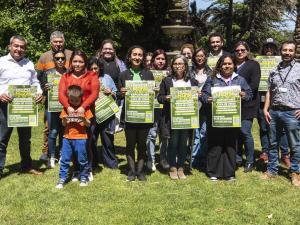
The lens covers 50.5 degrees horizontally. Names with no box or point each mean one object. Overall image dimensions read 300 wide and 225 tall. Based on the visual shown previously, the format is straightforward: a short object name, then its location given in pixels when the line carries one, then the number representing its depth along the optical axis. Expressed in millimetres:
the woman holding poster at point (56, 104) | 5793
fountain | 12375
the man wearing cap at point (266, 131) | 6482
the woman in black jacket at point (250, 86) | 5805
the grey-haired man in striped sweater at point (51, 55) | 5959
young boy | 4918
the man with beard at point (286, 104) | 5117
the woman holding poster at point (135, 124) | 5320
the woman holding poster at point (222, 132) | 5312
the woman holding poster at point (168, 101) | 5320
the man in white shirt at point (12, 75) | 5277
